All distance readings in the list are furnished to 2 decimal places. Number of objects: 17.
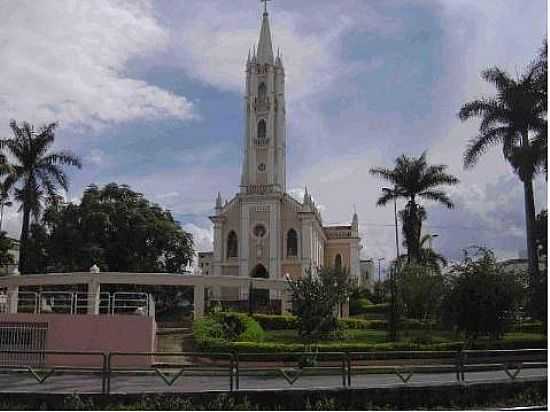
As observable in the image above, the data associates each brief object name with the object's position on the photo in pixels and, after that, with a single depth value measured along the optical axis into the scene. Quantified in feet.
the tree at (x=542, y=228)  129.29
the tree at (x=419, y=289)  96.17
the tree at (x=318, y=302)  76.69
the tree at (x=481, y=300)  76.84
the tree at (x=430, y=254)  158.92
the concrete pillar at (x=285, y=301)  105.60
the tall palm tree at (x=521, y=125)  90.64
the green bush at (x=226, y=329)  73.46
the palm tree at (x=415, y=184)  127.44
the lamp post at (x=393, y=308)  87.30
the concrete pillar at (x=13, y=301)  76.89
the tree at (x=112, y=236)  122.93
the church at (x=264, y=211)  170.40
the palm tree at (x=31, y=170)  107.45
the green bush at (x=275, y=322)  98.12
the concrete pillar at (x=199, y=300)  91.66
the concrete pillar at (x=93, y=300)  74.54
